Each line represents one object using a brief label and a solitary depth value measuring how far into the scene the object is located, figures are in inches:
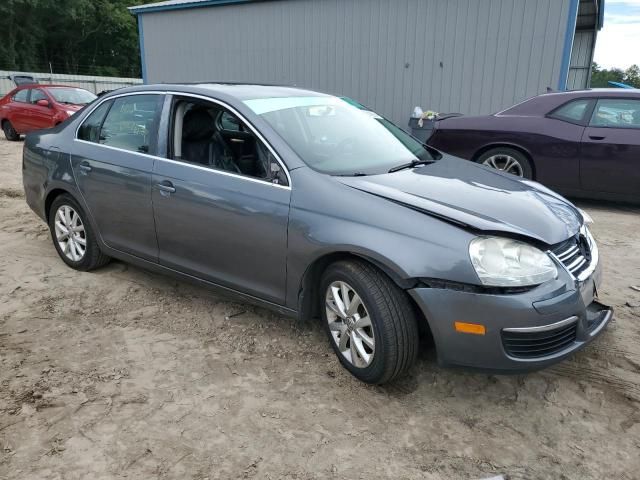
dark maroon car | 239.9
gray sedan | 97.3
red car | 482.0
